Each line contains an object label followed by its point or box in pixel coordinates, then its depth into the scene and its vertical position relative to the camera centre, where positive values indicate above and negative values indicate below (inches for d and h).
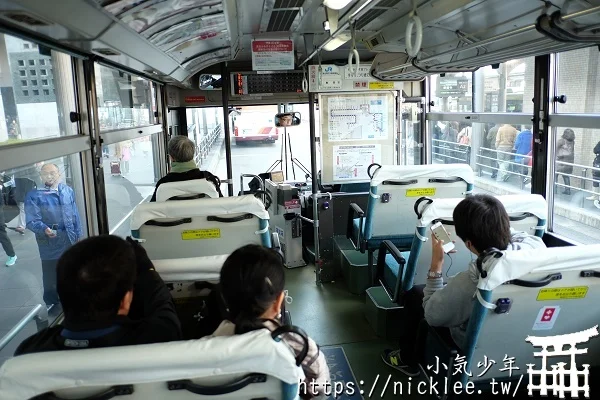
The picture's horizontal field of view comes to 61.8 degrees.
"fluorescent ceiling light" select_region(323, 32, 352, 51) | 161.9 +26.9
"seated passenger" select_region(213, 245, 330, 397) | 61.9 -21.1
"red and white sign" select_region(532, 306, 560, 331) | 82.3 -33.6
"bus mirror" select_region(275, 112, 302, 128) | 248.1 +2.8
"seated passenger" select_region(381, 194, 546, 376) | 90.9 -24.5
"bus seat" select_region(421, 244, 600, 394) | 77.1 -31.1
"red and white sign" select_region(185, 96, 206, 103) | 260.2 +15.3
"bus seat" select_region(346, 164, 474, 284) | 153.1 -22.4
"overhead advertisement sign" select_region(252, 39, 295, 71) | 200.1 +28.1
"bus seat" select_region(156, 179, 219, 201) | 140.0 -17.1
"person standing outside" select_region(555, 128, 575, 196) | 148.7 -13.0
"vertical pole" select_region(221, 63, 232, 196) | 251.1 +11.1
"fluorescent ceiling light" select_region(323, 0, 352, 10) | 104.7 +25.0
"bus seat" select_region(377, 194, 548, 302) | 119.1 -26.2
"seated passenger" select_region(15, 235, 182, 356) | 59.2 -20.2
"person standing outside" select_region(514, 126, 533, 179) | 167.2 -10.9
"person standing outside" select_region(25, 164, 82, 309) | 111.7 -20.0
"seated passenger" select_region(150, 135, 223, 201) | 160.6 -11.1
